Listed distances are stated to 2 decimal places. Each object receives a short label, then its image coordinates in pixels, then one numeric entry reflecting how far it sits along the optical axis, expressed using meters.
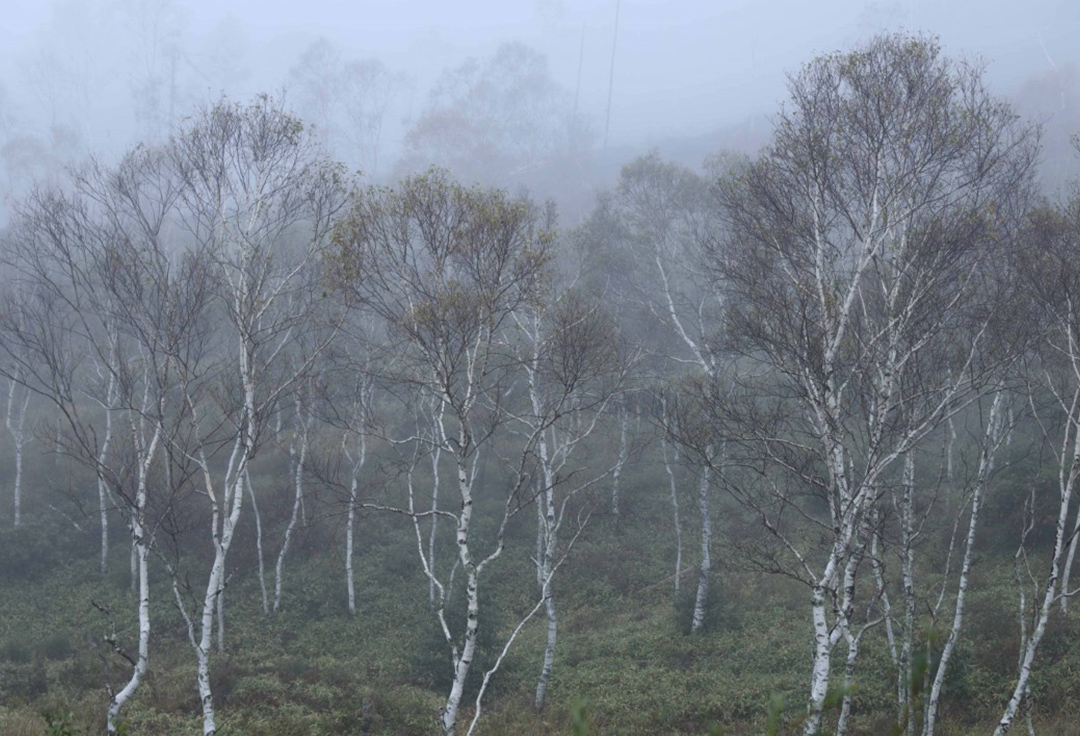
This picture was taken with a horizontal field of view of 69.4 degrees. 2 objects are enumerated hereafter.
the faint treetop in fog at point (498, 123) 72.12
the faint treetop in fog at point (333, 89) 82.38
